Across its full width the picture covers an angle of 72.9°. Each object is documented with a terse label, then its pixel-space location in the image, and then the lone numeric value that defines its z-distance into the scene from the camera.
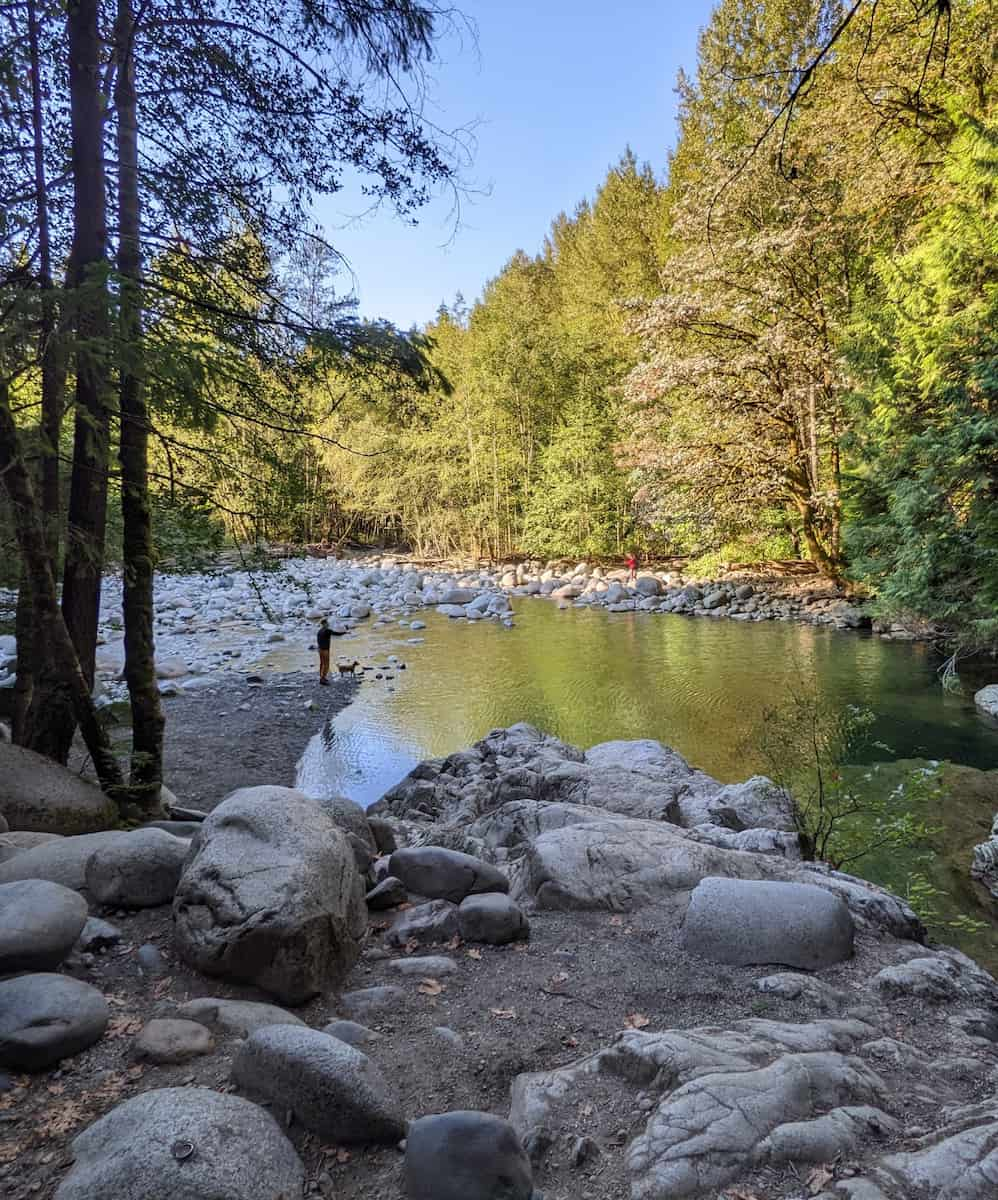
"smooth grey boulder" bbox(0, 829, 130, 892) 2.82
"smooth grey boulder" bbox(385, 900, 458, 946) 3.06
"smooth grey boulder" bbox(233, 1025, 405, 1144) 1.78
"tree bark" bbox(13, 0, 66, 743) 2.96
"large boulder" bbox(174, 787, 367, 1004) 2.38
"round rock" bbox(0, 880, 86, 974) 2.12
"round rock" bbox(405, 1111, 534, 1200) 1.60
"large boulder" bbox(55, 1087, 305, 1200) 1.43
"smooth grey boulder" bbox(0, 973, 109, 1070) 1.86
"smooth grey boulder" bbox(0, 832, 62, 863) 3.03
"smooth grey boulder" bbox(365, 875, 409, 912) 3.32
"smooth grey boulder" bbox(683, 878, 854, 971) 2.83
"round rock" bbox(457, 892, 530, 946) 3.09
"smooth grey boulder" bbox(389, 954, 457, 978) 2.80
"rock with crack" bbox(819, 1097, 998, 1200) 1.52
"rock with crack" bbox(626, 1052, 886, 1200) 1.68
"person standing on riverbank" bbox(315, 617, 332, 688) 10.88
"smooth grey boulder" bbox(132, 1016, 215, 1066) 1.98
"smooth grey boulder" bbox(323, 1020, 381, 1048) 2.29
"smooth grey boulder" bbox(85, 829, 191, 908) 2.81
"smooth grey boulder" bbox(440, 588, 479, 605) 19.50
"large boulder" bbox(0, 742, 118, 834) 3.69
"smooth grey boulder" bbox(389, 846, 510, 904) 3.45
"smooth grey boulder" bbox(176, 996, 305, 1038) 2.16
